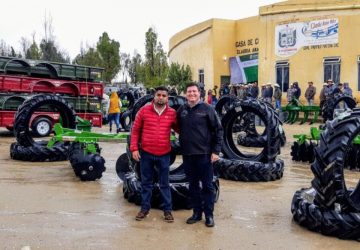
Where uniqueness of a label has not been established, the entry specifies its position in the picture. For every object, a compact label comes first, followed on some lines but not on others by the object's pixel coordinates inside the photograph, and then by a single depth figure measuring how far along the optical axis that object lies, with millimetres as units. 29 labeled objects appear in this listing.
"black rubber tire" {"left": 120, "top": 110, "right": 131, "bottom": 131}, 17422
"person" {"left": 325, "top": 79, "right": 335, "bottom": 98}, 20203
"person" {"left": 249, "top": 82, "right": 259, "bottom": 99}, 23975
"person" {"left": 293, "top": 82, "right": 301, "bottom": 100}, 23500
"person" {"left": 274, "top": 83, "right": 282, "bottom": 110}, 23406
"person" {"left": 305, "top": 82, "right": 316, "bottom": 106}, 22984
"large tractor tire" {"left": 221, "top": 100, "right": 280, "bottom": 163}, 8938
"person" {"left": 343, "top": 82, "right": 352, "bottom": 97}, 20472
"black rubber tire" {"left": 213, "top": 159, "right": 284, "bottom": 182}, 8664
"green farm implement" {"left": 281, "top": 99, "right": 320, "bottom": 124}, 21375
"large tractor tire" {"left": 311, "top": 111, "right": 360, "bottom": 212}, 5328
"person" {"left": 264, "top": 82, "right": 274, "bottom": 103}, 23803
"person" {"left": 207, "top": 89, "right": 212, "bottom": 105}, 24922
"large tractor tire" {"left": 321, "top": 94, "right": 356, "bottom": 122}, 16359
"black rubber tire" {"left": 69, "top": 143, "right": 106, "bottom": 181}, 8242
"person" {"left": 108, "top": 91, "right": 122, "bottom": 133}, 16875
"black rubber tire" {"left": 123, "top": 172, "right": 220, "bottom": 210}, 6527
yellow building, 23641
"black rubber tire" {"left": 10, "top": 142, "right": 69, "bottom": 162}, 10539
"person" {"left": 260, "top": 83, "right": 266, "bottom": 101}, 24084
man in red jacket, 5945
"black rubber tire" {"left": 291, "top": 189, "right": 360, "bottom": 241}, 5312
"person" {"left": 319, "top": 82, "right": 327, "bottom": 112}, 20900
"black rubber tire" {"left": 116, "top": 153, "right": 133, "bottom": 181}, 8492
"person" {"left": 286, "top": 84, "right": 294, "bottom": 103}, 23519
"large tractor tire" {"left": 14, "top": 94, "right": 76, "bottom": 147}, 10680
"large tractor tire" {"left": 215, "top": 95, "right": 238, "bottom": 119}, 13872
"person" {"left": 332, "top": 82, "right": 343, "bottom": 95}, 18797
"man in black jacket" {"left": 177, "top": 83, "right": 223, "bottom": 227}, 5793
